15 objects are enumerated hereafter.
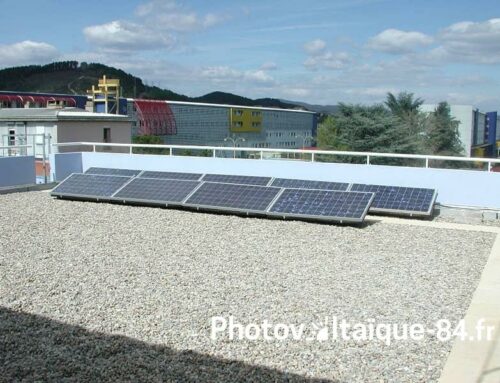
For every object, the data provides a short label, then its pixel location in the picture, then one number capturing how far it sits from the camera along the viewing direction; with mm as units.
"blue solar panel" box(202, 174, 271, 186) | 12281
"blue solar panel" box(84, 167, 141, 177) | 13836
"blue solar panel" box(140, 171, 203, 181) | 12930
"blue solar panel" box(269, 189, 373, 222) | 9742
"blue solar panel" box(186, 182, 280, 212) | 10711
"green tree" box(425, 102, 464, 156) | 53438
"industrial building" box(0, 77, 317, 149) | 47138
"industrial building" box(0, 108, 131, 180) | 26453
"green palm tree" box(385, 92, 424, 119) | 55156
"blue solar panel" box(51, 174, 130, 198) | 12328
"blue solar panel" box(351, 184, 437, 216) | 10359
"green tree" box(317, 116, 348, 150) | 45312
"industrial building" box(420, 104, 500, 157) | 67125
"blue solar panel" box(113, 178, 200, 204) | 11516
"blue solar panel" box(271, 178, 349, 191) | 11609
